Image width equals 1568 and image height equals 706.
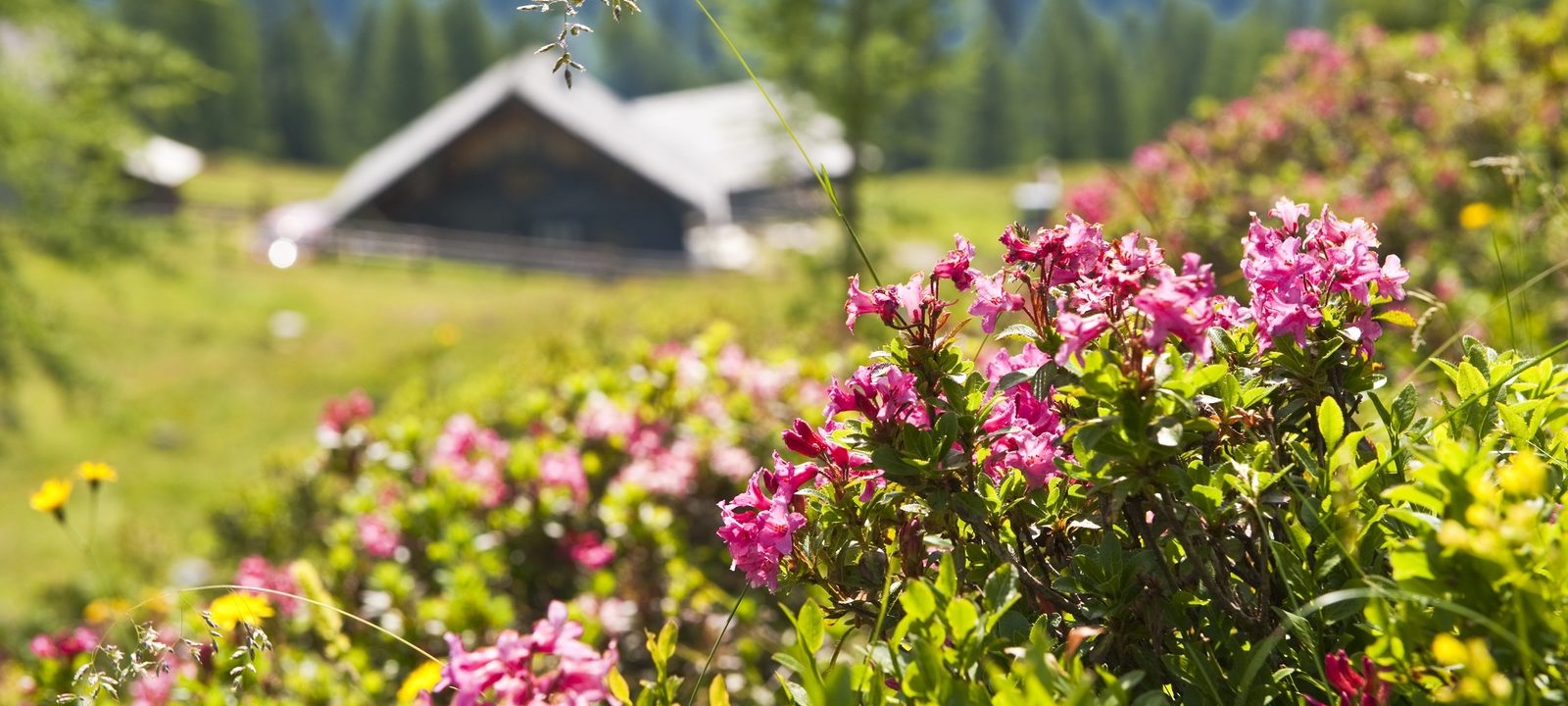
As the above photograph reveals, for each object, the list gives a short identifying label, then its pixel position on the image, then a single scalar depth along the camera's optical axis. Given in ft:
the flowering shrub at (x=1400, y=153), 15.07
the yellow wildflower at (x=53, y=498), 9.90
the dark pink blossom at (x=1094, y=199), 21.59
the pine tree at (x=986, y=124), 225.97
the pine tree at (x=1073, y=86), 212.64
